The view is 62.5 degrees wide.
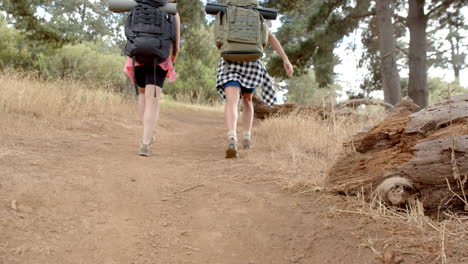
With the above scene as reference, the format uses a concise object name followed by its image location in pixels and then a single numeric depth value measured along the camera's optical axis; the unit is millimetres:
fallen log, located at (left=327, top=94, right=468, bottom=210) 2064
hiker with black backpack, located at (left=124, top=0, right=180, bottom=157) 3557
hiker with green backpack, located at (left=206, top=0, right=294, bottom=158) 3814
